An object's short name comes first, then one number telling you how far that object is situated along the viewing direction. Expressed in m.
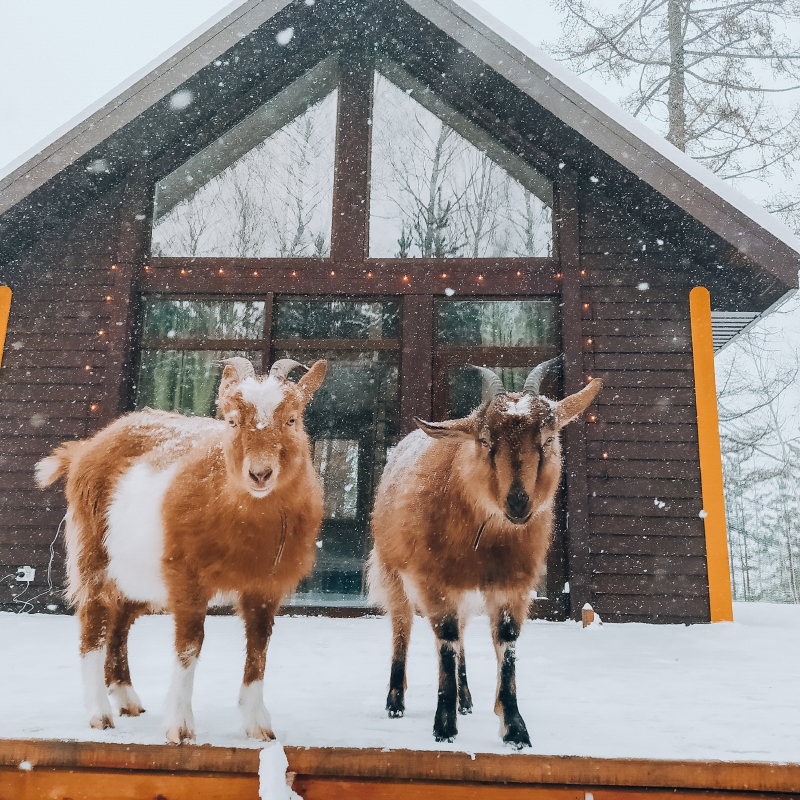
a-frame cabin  6.07
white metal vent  6.95
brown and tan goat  1.95
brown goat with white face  1.97
